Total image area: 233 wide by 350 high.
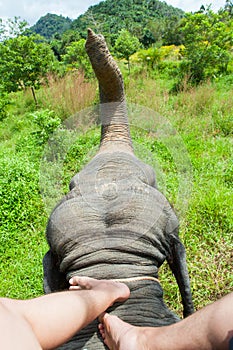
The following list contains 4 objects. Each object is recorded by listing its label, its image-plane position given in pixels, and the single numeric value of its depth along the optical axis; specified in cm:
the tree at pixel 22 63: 830
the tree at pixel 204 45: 815
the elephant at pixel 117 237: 159
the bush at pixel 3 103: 677
